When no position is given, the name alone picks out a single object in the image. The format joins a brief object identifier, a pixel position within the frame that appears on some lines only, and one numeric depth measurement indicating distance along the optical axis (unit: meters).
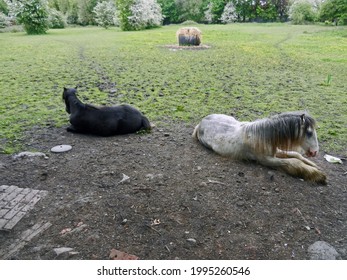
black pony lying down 5.00
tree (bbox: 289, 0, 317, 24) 36.38
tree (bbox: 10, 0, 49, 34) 26.28
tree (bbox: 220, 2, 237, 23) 44.12
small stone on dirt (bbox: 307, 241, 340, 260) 2.64
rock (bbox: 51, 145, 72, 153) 4.48
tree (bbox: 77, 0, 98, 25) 42.92
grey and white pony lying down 3.75
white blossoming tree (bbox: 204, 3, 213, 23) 44.47
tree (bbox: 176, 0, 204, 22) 45.34
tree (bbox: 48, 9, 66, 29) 34.16
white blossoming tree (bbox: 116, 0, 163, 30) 28.42
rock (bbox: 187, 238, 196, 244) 2.78
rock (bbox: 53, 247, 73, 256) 2.60
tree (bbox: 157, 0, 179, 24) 46.72
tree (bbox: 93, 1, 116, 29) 35.25
